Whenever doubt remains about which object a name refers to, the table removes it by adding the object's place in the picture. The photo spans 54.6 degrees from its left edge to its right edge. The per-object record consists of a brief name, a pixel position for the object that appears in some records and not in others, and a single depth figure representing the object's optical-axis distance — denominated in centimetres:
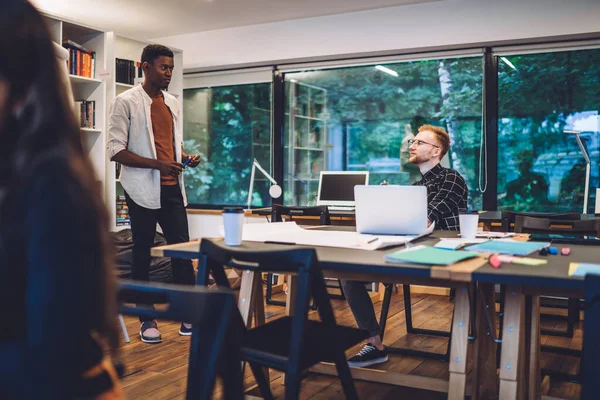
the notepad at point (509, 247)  165
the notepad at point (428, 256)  146
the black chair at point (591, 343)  119
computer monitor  497
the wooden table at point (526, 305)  131
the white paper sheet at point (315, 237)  183
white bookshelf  455
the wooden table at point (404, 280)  143
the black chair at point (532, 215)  322
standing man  305
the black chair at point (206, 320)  95
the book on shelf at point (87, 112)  453
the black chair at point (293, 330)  140
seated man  262
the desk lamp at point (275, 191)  468
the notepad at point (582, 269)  132
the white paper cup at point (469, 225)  209
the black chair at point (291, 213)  388
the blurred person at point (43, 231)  67
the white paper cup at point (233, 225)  178
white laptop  209
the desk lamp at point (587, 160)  431
